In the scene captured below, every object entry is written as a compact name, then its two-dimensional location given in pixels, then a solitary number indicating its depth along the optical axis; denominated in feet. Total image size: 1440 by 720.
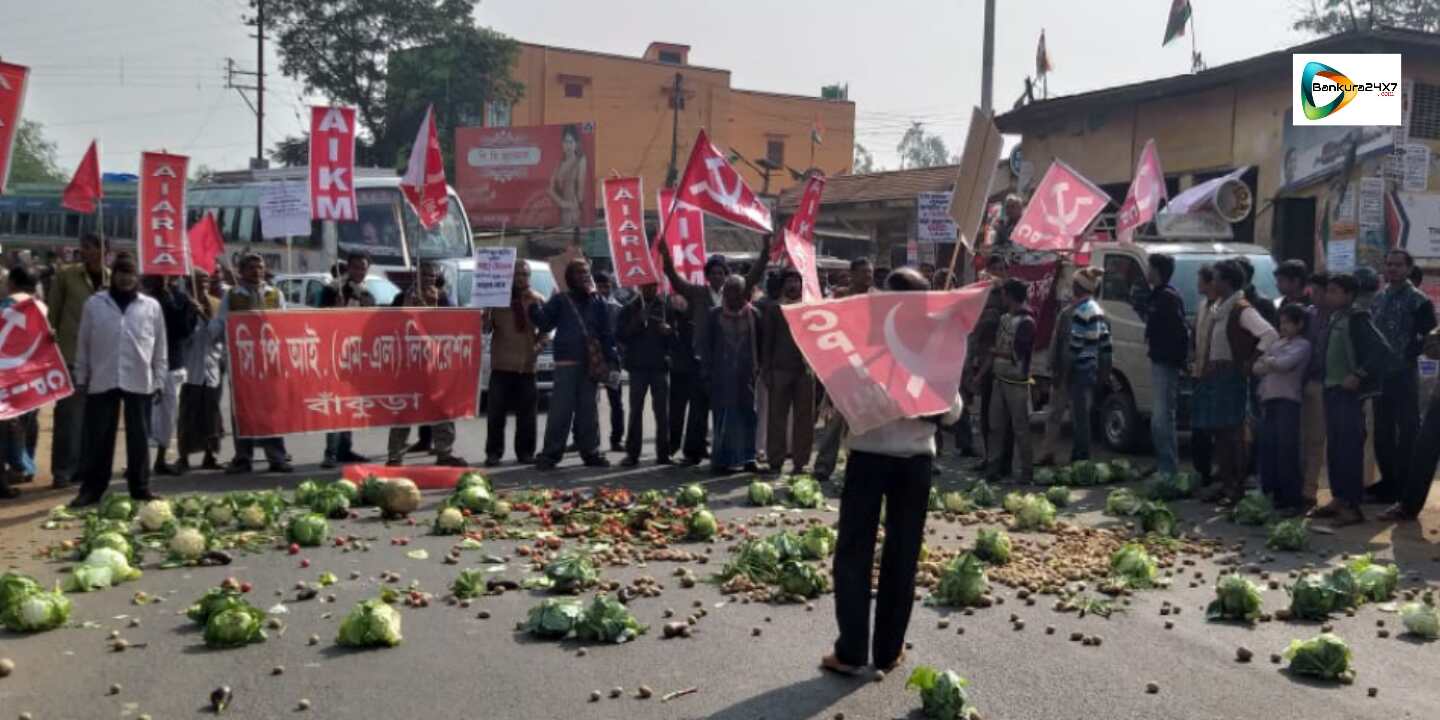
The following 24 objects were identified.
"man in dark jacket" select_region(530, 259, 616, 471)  39.91
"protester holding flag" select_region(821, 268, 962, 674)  18.97
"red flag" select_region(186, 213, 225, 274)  49.11
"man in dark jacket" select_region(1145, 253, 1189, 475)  36.24
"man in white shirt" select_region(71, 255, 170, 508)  31.50
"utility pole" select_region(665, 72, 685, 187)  148.25
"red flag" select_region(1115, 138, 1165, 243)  52.13
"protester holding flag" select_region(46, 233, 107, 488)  35.78
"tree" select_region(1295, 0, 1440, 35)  116.98
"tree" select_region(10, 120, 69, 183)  251.74
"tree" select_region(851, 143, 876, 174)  253.06
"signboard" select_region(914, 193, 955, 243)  68.33
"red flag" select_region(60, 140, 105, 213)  41.34
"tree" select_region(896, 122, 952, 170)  325.01
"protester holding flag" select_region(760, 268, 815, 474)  39.22
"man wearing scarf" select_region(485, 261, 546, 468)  40.68
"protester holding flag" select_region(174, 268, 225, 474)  38.63
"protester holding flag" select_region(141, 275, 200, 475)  36.01
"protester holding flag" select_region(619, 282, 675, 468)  40.73
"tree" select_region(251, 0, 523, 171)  153.48
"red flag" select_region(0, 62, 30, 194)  30.91
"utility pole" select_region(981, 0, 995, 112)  69.72
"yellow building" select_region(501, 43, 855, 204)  166.30
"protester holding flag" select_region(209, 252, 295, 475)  37.99
